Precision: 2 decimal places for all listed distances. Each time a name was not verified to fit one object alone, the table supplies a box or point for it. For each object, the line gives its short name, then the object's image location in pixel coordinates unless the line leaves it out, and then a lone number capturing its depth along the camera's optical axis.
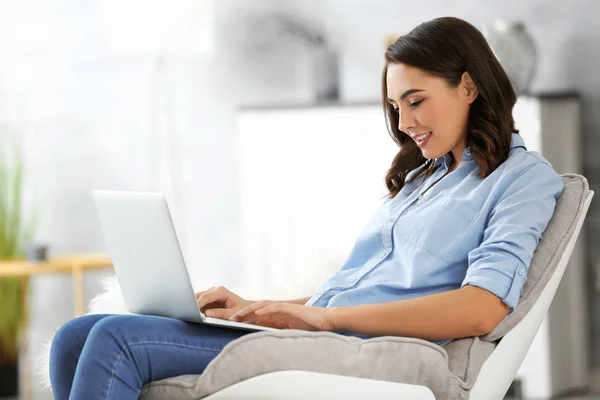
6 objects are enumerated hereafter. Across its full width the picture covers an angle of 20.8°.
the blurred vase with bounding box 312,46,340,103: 6.52
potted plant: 6.62
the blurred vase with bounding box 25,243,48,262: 6.41
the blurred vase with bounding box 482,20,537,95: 5.62
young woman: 2.72
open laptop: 2.71
